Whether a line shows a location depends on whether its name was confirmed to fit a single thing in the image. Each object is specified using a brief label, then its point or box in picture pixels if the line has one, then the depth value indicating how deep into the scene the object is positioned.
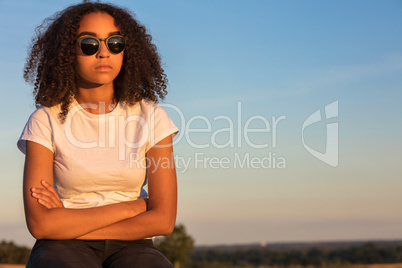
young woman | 3.50
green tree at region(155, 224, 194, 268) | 56.81
